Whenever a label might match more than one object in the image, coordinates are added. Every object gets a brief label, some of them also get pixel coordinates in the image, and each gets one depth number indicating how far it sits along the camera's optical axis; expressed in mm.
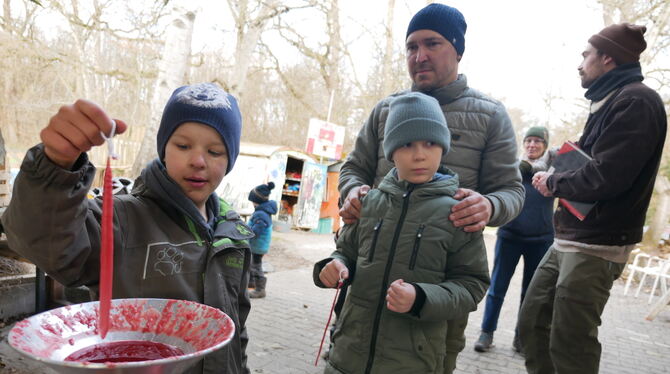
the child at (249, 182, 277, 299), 6082
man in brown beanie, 2564
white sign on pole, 15742
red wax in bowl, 979
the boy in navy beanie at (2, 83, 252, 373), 1221
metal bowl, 871
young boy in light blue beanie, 1837
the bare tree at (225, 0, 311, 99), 11703
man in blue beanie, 2289
